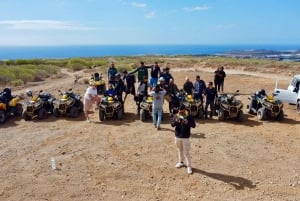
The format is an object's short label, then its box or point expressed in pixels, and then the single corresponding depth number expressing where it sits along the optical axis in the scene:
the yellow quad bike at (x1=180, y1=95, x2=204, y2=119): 9.16
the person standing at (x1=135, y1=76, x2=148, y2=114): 9.39
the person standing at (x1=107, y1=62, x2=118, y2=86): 11.25
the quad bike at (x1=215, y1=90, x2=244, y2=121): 9.04
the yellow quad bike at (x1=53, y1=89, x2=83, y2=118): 9.61
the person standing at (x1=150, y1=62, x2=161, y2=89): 10.69
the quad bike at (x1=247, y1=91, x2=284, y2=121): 9.14
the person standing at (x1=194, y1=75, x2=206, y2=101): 9.51
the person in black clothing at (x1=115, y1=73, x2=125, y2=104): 9.72
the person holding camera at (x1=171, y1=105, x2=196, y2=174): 5.73
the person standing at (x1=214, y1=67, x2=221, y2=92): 12.73
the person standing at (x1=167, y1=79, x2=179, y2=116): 9.30
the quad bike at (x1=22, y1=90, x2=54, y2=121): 9.46
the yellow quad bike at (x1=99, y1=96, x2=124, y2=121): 9.18
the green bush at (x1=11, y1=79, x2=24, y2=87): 17.97
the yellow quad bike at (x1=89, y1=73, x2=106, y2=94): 13.63
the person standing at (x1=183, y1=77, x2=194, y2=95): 9.93
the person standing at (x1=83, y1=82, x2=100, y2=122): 9.07
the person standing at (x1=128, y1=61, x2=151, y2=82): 10.75
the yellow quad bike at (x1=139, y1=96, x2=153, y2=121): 9.07
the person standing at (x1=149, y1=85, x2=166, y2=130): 8.07
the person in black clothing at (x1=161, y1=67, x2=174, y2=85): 9.85
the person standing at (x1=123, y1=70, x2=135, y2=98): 10.30
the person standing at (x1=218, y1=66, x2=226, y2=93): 12.85
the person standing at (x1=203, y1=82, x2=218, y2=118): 9.19
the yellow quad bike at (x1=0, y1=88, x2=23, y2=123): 9.37
